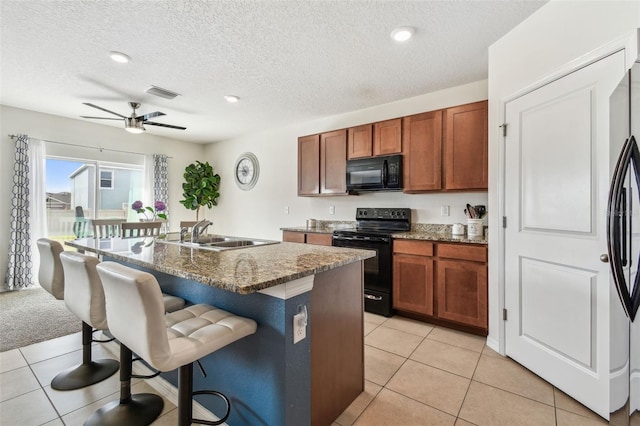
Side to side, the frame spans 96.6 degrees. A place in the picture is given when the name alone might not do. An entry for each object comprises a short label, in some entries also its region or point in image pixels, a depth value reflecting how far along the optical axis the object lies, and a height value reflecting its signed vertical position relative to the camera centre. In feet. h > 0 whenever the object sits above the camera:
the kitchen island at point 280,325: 3.98 -1.84
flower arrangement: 14.47 +0.18
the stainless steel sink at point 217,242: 6.79 -0.80
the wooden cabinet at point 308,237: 11.86 -1.12
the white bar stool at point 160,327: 3.41 -1.64
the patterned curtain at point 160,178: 17.67 +2.12
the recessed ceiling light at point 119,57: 8.30 +4.61
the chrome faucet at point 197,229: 7.61 -0.48
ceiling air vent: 10.54 +4.57
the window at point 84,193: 14.49 +1.03
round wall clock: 17.57 +2.62
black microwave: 10.77 +1.51
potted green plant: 18.60 +1.69
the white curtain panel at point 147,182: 17.42 +1.84
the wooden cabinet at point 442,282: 8.50 -2.25
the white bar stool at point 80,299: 5.09 -1.67
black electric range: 10.24 -1.32
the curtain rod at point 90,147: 12.95 +3.51
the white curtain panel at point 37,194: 13.39 +0.86
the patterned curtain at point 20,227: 12.89 -0.67
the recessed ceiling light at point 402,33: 7.21 +4.61
